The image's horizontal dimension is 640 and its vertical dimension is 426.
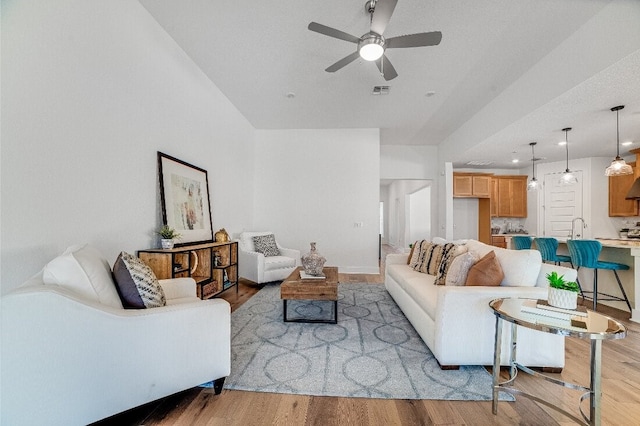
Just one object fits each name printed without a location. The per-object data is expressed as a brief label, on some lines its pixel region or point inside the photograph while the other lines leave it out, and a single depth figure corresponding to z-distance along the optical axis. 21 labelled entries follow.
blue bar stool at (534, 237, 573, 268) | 4.29
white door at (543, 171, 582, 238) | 6.57
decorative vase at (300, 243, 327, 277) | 3.47
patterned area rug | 1.96
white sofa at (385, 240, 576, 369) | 2.15
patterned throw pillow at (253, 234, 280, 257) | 5.19
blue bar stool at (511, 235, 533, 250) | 4.79
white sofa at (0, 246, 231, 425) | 1.24
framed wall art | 3.16
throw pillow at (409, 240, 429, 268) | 3.90
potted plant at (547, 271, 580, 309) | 1.69
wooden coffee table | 3.00
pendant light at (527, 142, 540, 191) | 5.49
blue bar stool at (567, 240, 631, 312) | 3.65
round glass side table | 1.39
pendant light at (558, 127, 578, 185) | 4.82
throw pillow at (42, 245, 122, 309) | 1.49
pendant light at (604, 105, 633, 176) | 3.83
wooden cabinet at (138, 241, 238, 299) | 2.78
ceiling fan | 2.36
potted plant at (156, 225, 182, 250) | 2.96
